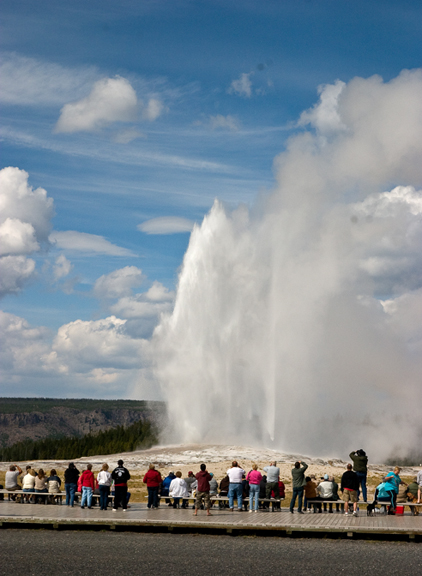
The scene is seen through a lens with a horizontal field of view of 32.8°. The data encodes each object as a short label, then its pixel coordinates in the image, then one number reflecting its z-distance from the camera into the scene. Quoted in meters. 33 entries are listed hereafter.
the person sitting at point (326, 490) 25.20
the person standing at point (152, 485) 24.78
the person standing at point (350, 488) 23.58
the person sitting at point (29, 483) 27.80
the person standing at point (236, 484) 24.66
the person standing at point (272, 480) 25.44
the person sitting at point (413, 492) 26.42
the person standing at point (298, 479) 24.02
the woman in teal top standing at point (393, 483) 24.75
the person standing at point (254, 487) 24.30
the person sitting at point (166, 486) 27.70
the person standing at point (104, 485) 24.66
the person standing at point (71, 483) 25.81
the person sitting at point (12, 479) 27.67
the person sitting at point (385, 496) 24.73
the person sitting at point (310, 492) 25.28
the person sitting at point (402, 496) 25.65
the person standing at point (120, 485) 24.19
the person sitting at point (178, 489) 26.25
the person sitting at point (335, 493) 25.22
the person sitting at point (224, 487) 27.15
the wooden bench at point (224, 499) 25.08
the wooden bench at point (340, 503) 24.37
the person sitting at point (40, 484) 27.69
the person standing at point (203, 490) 23.63
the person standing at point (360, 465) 24.47
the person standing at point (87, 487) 25.41
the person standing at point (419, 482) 25.22
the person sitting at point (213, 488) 27.06
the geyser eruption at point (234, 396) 66.88
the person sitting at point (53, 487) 27.47
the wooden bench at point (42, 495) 26.88
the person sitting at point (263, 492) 25.73
